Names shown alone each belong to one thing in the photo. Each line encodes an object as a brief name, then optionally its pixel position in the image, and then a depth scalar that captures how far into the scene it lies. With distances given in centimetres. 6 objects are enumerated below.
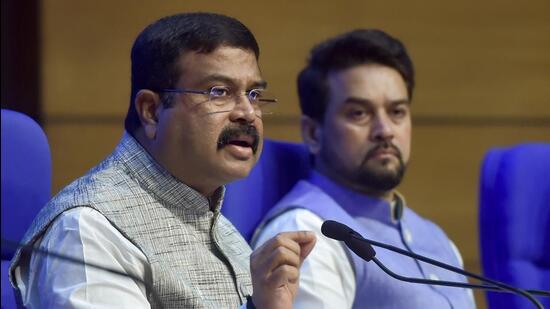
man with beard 440
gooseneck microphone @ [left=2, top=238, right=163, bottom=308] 372
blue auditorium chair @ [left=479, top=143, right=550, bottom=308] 456
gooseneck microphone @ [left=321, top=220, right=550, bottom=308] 393
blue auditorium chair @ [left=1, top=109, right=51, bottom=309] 417
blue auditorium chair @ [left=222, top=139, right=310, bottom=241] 438
